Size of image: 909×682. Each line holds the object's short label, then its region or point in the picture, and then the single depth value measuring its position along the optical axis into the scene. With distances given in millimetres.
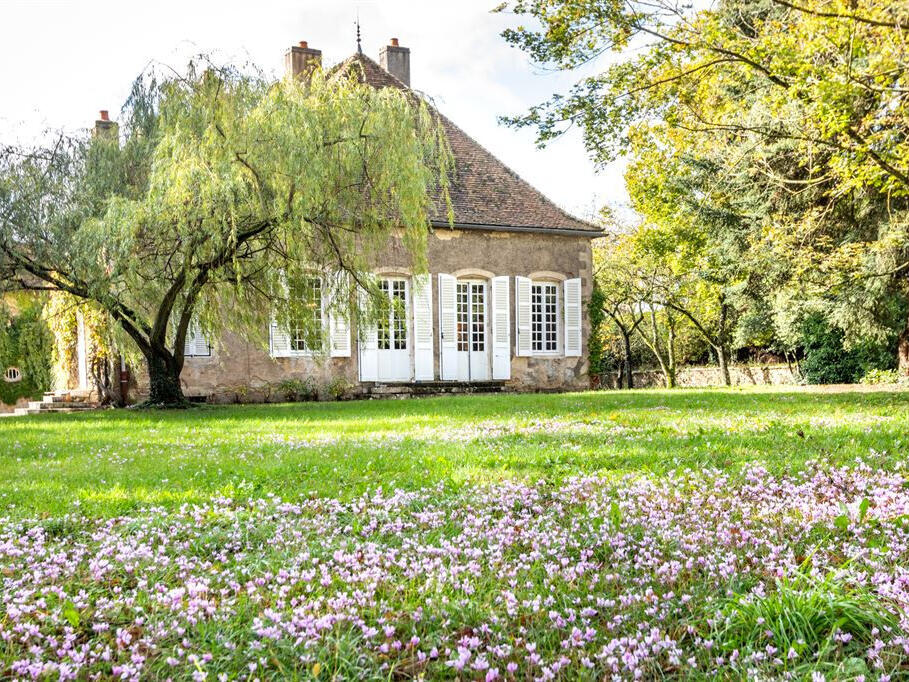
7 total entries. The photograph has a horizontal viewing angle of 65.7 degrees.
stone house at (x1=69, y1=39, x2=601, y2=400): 17109
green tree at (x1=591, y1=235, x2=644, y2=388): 27188
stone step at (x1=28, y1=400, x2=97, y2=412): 16531
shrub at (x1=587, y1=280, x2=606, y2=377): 20703
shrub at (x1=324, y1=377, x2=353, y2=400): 17156
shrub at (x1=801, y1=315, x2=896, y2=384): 19000
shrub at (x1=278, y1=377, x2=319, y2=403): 16922
